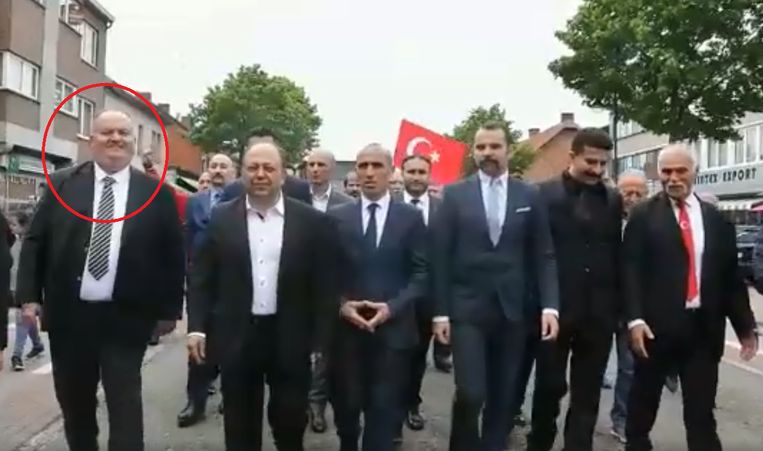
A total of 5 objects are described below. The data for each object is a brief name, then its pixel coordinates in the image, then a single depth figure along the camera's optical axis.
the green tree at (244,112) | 47.56
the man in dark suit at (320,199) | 7.95
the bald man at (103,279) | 5.34
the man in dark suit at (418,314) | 7.55
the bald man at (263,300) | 5.32
